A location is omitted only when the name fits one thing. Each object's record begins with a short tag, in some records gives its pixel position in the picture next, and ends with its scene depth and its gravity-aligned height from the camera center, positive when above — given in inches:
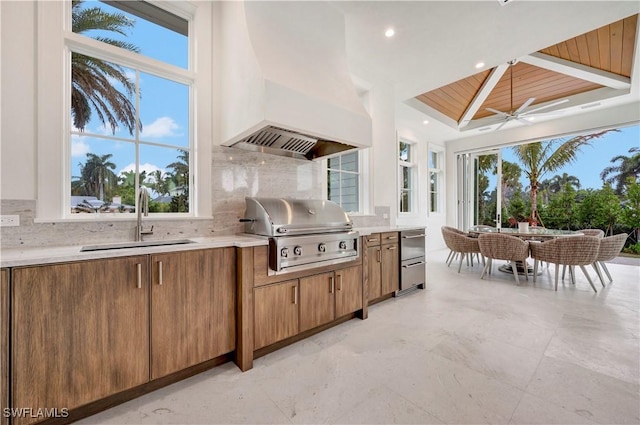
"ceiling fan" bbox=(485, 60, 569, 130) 188.9 +70.7
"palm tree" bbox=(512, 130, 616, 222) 287.7 +63.2
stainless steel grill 83.5 -6.0
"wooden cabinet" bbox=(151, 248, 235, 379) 66.0 -25.0
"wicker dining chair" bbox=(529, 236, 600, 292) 136.1 -20.8
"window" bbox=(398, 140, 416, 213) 250.8 +35.8
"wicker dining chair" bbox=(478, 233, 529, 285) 151.9 -21.0
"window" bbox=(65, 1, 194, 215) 78.3 +34.5
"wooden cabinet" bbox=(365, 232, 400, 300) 121.3 -24.1
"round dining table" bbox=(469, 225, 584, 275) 165.6 -13.9
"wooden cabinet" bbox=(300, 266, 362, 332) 91.1 -30.6
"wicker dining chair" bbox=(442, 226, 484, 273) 179.8 -20.7
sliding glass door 293.6 +26.6
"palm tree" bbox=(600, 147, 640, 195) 272.4 +43.8
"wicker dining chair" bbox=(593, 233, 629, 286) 145.4 -19.5
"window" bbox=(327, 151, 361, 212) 152.0 +19.6
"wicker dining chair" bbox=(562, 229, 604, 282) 170.5 -13.7
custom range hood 79.8 +44.5
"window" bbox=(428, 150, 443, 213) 288.2 +35.9
